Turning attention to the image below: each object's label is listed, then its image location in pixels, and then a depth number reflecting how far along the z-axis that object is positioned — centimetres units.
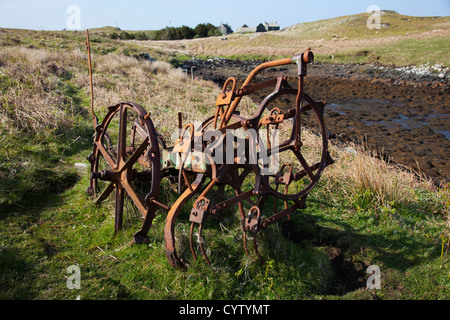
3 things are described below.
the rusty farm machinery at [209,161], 333
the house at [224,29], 8086
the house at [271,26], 8844
